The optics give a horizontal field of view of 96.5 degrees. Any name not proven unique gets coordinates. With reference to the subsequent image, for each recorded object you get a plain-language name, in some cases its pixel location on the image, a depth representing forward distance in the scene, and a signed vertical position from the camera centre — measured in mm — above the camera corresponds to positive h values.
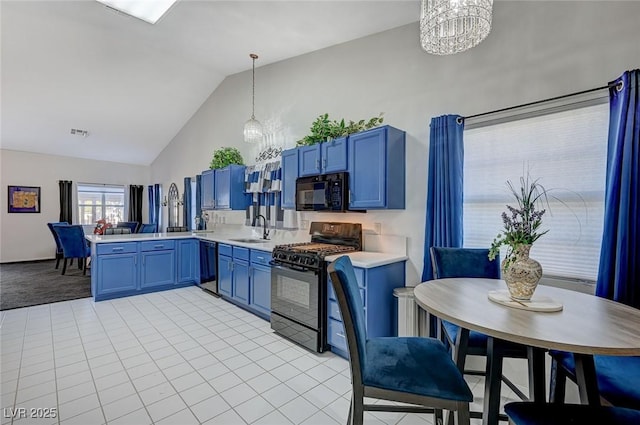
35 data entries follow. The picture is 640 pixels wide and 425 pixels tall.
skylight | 3256 +2370
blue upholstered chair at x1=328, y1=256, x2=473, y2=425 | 1212 -750
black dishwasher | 4395 -927
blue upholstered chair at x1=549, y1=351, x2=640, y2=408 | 1199 -759
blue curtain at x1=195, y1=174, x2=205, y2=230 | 6015 +168
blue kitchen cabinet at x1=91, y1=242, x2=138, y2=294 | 4117 -916
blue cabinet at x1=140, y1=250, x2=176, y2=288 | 4516 -986
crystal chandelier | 1529 +1058
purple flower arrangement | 1456 -115
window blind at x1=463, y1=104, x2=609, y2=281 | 1909 +252
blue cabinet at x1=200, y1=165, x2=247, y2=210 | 4707 +331
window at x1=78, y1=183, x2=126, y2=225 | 8047 +127
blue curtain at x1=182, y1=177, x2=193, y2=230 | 6551 +111
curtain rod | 1729 +785
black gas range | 2652 -755
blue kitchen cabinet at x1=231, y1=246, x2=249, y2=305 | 3692 -884
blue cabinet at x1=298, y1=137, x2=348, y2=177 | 2967 +563
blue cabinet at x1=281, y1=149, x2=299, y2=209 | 3512 +397
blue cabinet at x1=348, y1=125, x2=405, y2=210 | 2656 +387
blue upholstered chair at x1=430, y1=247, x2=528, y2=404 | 2135 -407
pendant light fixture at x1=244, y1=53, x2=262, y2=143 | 4078 +1118
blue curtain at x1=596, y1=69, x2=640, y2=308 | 1651 +31
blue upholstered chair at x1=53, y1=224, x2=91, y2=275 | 5707 -725
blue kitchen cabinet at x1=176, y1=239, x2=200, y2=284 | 4906 -919
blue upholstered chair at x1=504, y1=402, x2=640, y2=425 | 963 -718
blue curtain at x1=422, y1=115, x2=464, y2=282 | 2418 +198
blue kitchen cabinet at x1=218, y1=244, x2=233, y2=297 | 4035 -909
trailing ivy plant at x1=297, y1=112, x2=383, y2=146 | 3020 +877
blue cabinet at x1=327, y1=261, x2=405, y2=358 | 2418 -851
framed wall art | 6977 +197
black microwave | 2924 +175
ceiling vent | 6417 +1716
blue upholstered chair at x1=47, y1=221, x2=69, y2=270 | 6146 -882
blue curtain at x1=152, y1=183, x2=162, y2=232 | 8219 +76
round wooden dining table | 1005 -460
